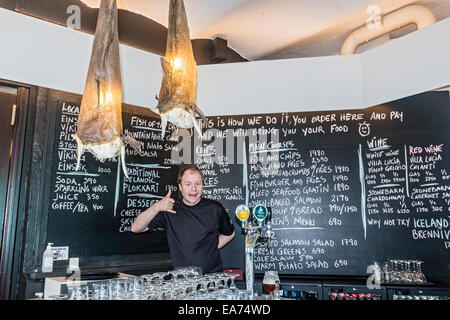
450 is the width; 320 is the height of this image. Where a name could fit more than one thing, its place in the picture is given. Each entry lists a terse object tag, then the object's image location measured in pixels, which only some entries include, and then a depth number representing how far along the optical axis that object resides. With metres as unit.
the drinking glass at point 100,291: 1.63
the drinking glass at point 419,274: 3.15
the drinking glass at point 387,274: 3.32
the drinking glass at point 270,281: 1.87
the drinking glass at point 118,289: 1.64
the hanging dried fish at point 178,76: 1.99
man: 2.79
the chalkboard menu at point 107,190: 3.22
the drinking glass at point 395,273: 3.27
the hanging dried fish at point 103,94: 1.95
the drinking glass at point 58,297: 1.54
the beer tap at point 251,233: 2.00
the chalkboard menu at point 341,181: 3.38
